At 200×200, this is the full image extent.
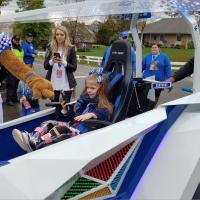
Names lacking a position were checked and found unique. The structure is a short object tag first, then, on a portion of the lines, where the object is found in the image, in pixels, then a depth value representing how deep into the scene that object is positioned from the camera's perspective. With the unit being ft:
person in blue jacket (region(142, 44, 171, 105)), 19.48
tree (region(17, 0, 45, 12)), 84.76
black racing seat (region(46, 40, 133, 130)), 10.19
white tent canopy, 7.80
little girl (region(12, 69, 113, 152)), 8.48
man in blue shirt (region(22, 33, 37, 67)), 30.30
